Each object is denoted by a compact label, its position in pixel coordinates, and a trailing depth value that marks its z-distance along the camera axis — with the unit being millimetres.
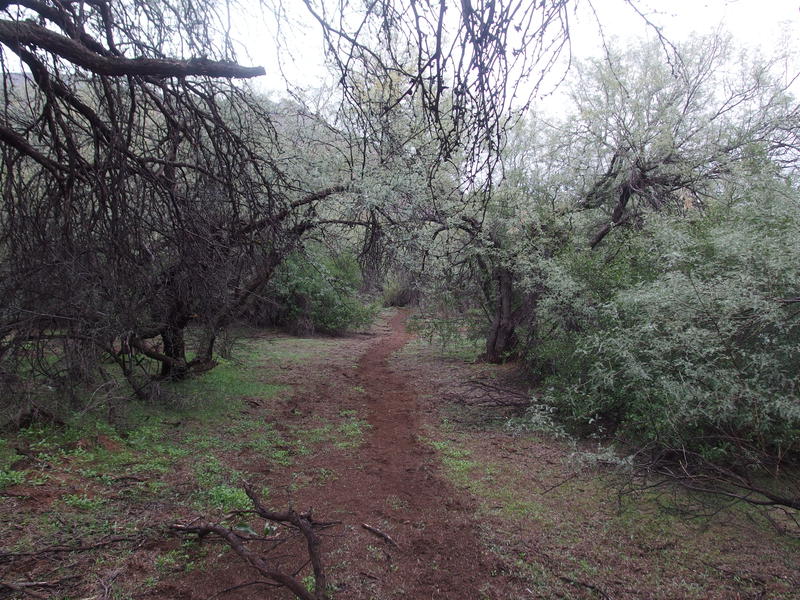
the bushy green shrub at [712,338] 4855
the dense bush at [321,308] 20250
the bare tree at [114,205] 3512
